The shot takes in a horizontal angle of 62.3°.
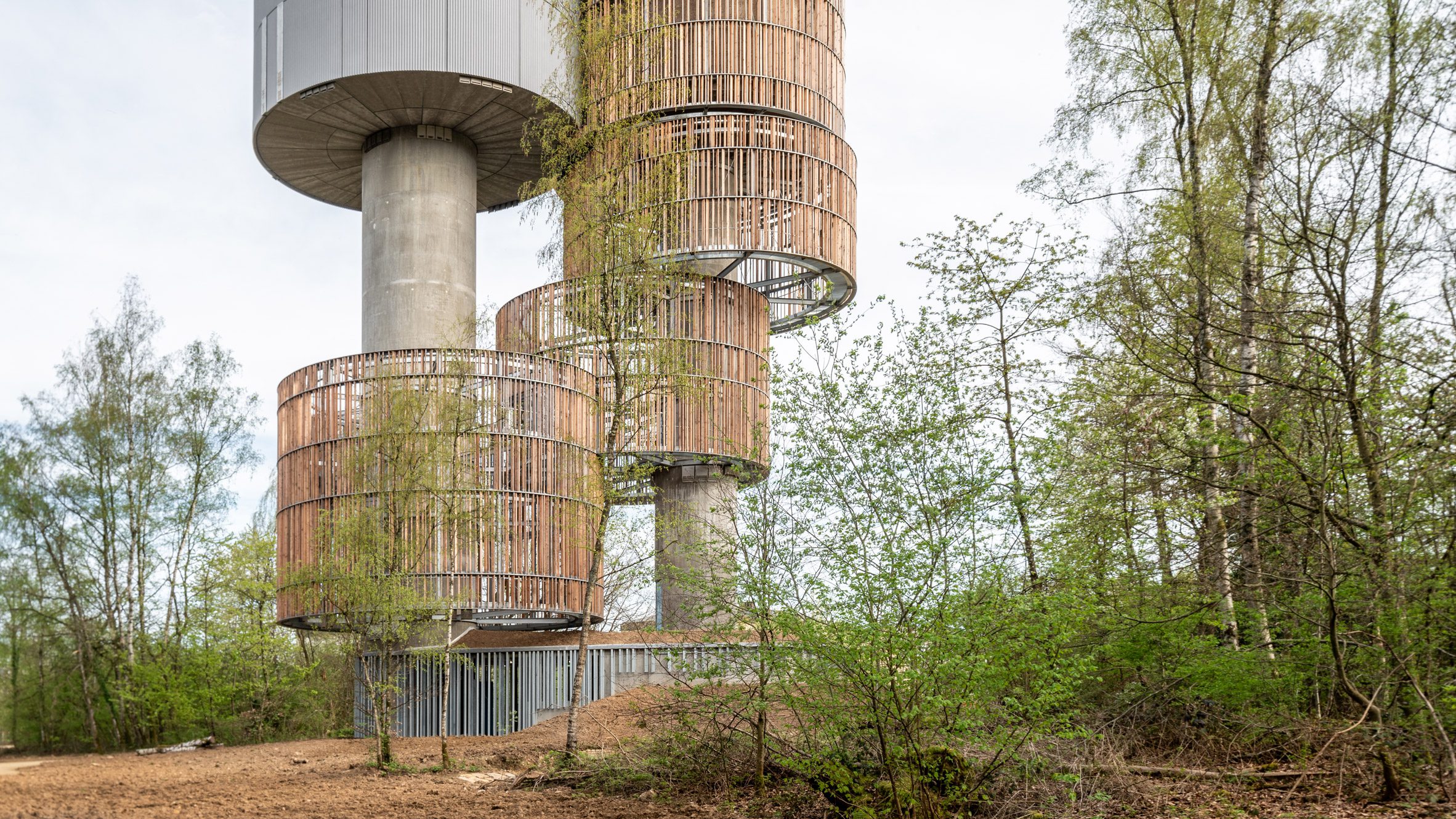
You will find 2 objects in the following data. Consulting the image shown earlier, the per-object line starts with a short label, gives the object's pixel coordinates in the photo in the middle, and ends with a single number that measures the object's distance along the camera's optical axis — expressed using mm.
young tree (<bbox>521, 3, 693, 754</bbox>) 14352
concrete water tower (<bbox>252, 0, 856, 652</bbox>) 21422
